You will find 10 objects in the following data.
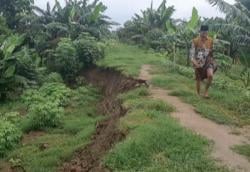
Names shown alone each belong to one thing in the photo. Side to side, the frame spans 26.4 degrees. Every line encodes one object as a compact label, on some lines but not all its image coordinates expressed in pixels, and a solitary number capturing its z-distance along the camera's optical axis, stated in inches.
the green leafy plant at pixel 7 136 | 441.4
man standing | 488.4
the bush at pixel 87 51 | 788.9
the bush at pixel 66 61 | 767.1
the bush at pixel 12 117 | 524.1
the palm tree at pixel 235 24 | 561.9
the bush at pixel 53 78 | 735.7
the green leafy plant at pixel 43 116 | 499.4
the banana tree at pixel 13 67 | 674.8
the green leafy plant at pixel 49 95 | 576.4
